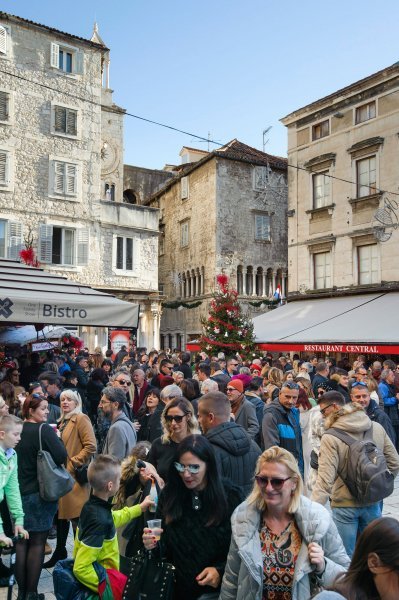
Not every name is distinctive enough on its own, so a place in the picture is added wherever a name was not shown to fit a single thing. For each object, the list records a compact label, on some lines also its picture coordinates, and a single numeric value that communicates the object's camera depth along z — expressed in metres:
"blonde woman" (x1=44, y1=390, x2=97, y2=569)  5.49
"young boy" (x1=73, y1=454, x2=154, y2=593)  3.32
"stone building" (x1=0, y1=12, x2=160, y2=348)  25.09
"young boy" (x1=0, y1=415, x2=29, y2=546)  4.43
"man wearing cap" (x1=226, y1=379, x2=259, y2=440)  6.71
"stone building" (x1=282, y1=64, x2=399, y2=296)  20.05
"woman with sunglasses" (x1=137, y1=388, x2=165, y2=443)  6.43
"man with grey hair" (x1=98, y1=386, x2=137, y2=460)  5.46
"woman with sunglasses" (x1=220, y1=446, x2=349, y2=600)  2.76
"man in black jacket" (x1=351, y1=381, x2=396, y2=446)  6.12
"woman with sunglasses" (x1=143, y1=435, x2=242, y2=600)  3.06
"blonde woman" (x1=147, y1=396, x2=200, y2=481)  4.33
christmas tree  18.84
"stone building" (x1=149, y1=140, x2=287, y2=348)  32.25
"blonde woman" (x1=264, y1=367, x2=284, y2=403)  8.93
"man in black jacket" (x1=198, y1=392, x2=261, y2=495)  3.92
